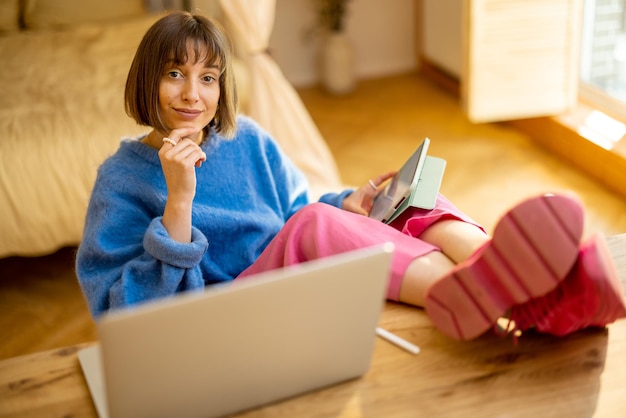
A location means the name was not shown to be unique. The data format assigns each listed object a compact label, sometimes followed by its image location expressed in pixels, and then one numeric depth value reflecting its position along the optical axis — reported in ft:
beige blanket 6.76
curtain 8.11
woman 3.11
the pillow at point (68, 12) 10.11
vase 11.85
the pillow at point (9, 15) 9.95
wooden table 3.13
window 9.36
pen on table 3.51
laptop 2.61
